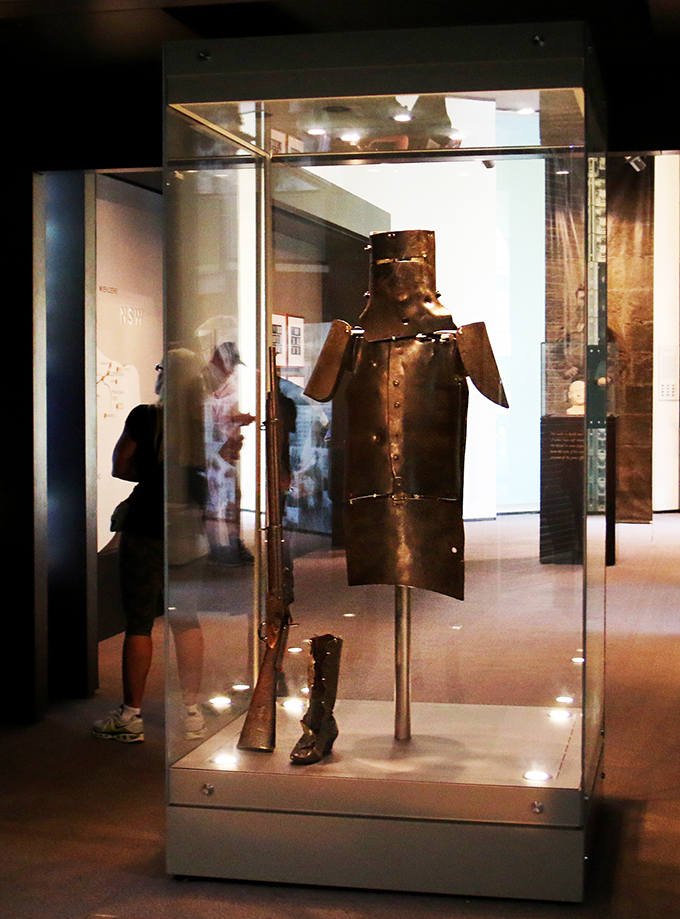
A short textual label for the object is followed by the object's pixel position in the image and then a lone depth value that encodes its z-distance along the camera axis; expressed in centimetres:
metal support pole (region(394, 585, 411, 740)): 353
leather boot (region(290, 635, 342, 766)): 341
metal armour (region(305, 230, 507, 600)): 337
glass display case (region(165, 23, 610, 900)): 317
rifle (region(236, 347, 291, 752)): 340
